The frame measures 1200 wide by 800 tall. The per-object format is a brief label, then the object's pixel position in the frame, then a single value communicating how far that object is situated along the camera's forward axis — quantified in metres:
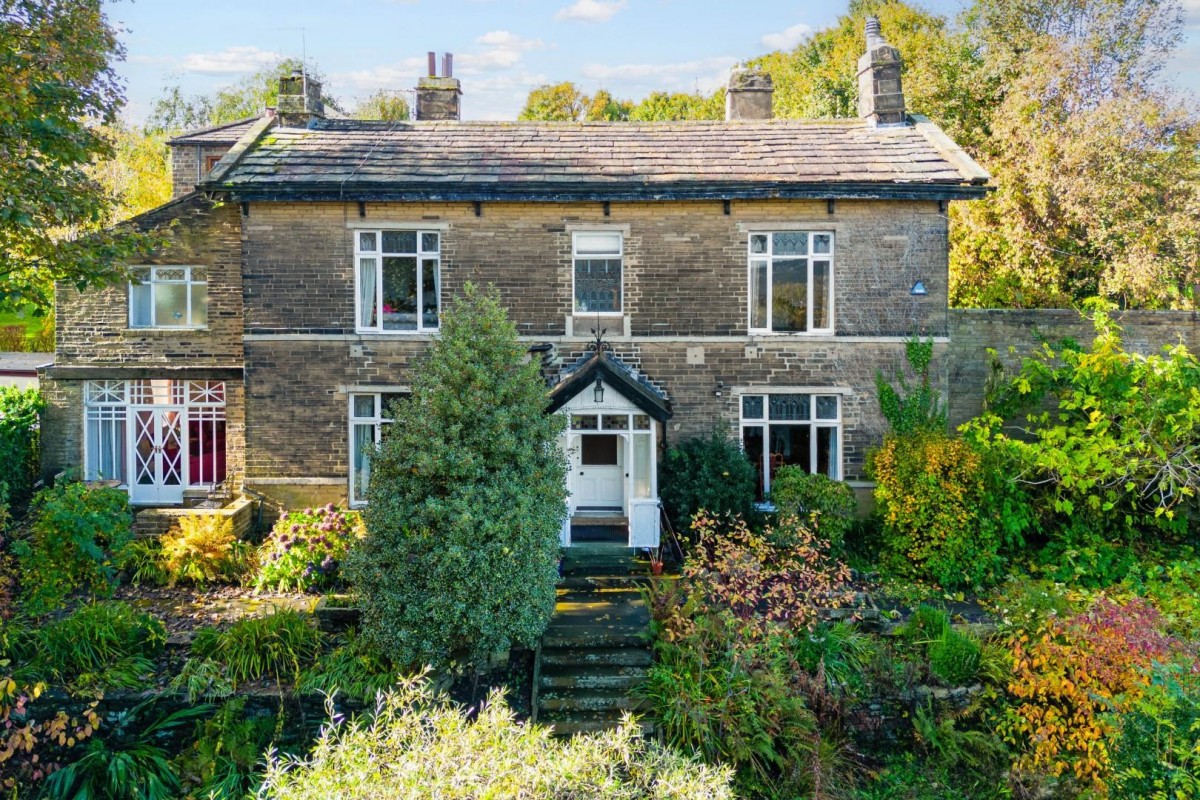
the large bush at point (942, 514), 13.04
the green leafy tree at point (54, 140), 10.51
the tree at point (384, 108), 47.81
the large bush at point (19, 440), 16.80
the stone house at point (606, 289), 14.47
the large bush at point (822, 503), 13.08
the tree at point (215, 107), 45.75
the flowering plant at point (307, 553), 12.95
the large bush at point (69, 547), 12.16
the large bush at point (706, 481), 13.56
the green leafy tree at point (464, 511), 9.48
